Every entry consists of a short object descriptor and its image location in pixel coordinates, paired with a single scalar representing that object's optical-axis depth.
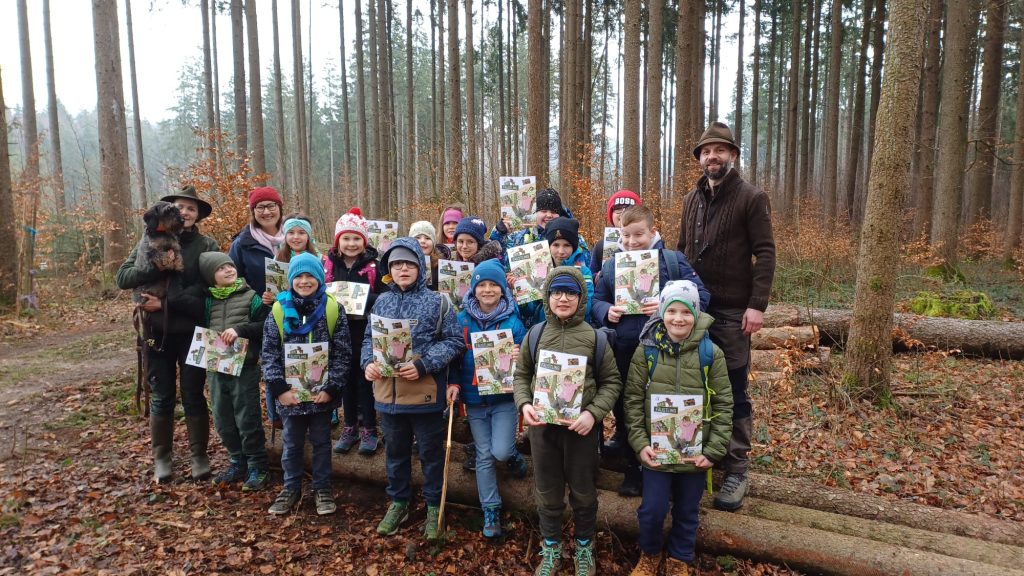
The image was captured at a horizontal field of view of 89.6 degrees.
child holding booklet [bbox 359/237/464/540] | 3.94
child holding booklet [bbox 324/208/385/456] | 4.72
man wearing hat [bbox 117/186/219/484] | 4.40
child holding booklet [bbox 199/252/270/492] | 4.46
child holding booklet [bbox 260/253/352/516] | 4.13
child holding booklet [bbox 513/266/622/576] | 3.49
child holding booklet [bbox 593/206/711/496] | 3.82
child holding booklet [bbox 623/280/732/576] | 3.40
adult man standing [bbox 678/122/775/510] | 3.82
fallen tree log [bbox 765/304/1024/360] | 7.49
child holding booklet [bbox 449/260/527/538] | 4.01
